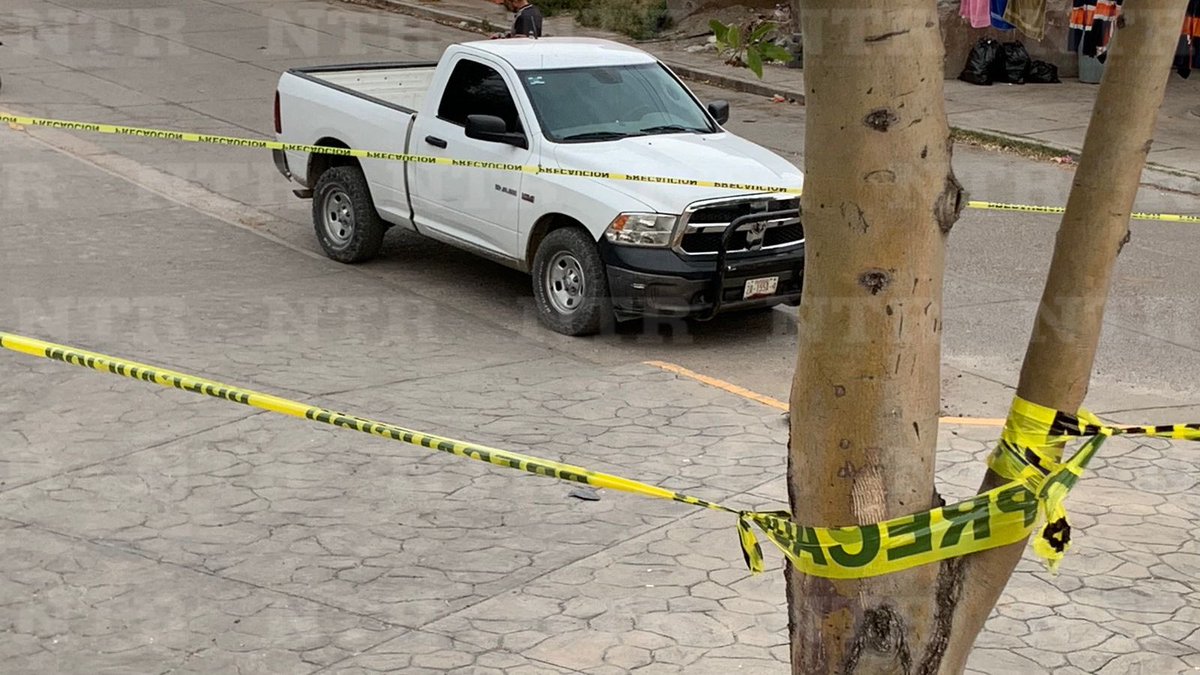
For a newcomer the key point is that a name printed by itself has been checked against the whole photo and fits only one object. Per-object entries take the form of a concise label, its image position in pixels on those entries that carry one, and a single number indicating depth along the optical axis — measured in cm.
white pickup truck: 969
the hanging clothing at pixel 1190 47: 1948
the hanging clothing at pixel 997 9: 1814
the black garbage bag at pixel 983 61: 1980
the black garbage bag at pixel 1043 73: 2006
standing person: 1655
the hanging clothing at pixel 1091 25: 1909
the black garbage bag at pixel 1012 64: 1995
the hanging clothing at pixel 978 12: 1778
